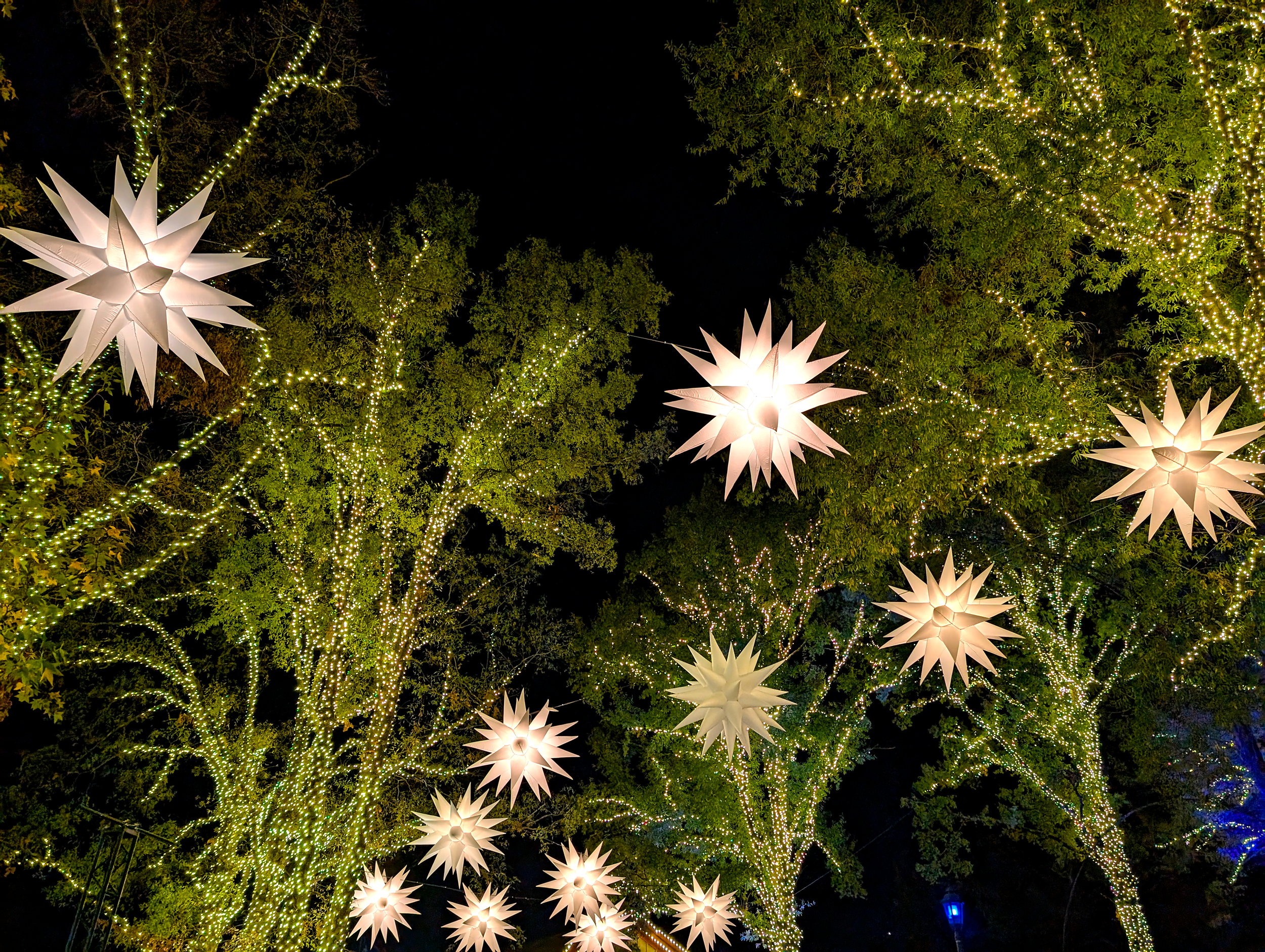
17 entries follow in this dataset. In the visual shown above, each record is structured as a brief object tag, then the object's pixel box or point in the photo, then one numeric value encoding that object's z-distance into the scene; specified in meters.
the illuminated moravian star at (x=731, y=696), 5.48
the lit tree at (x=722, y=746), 11.88
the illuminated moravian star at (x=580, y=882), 7.86
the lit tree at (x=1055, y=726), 10.73
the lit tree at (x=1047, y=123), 6.25
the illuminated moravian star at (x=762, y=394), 3.55
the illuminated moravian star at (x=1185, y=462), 3.86
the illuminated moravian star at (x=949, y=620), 4.94
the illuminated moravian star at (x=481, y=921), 7.72
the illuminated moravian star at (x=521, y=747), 6.57
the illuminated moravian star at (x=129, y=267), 2.98
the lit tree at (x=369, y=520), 8.79
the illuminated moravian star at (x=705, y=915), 8.75
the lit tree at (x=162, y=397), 5.59
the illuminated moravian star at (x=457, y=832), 6.80
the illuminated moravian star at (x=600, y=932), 8.52
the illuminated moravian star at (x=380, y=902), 7.28
